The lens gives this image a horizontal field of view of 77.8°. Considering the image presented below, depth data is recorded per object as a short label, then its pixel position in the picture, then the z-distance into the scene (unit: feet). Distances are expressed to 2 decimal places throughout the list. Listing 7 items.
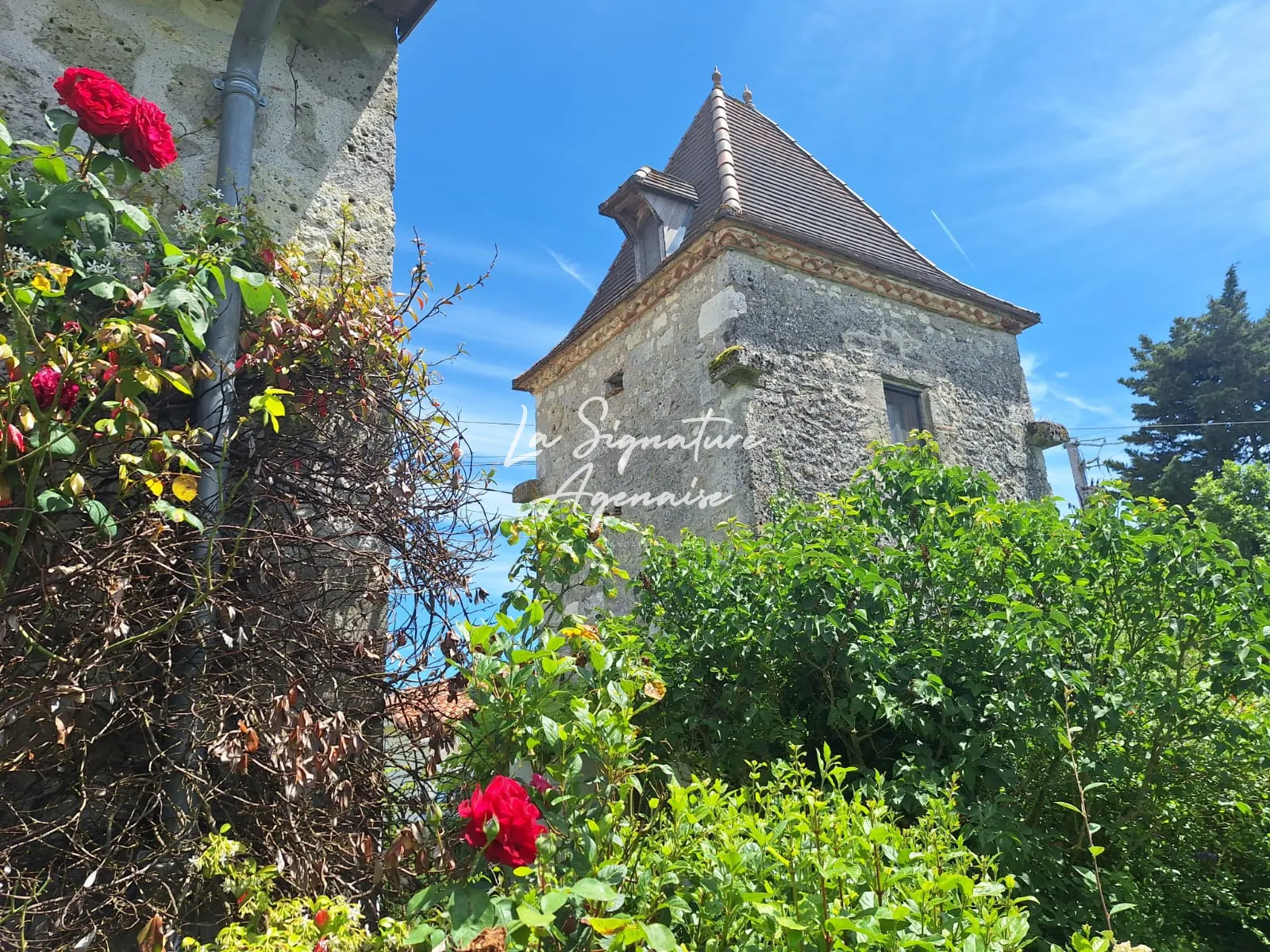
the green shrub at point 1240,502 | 41.32
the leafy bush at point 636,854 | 4.89
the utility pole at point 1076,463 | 51.49
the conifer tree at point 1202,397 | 60.80
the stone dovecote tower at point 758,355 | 21.94
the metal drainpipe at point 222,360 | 6.59
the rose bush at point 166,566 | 6.05
